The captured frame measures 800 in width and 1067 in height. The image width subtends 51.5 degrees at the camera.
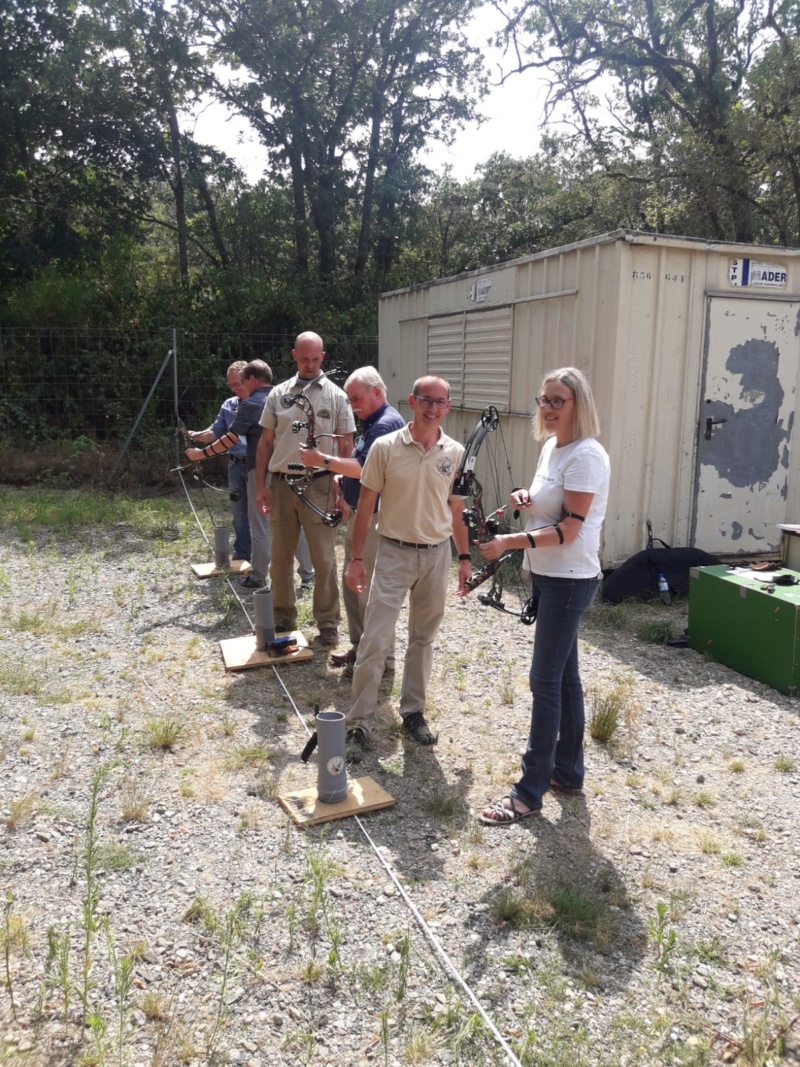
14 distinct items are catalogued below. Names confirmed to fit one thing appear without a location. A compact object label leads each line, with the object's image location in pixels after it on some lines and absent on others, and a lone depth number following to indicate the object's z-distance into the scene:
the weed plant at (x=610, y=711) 4.22
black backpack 6.52
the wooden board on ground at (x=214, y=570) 7.30
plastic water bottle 6.47
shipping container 6.39
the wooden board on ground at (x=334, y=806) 3.38
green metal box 4.81
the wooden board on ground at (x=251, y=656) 5.13
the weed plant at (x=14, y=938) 2.52
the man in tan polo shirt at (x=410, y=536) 3.76
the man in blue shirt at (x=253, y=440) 6.19
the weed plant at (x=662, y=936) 2.57
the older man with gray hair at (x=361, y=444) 4.35
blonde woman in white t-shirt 3.09
